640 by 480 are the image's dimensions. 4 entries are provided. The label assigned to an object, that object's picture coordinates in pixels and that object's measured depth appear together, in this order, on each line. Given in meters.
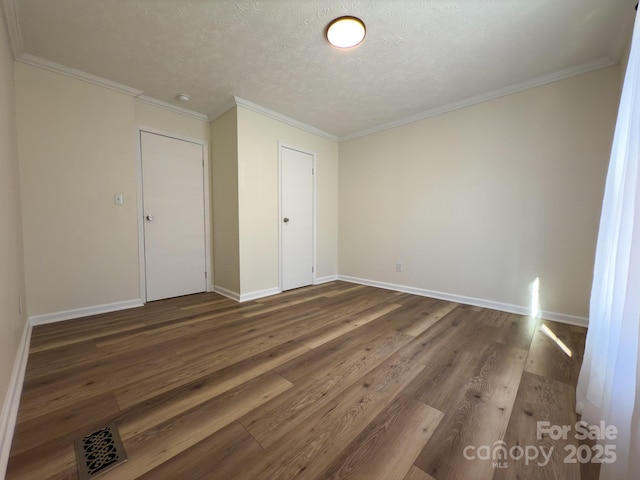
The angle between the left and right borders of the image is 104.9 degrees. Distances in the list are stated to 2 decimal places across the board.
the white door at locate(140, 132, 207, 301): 2.99
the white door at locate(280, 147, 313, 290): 3.52
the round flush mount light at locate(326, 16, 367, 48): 1.77
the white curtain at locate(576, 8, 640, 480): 0.78
